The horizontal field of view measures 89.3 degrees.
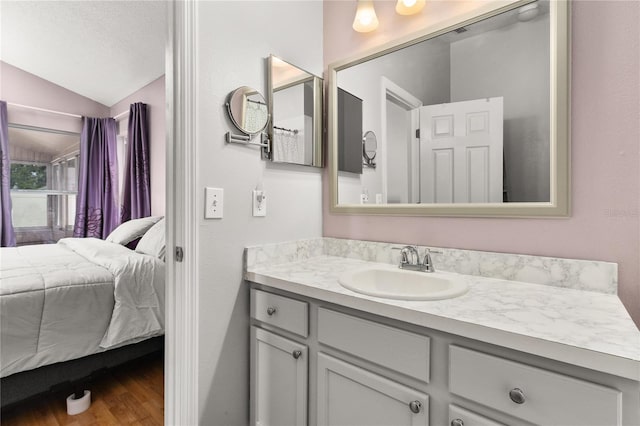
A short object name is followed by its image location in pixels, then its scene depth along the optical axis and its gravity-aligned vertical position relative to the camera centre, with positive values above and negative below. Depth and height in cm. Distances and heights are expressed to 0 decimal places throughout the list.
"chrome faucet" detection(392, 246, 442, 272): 130 -21
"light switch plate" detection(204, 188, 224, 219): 120 +3
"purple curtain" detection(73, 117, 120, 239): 390 +35
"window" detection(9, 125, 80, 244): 372 +33
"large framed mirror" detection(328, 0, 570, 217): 111 +38
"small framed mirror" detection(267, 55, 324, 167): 144 +46
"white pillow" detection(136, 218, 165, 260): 223 -24
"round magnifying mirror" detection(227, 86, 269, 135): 127 +41
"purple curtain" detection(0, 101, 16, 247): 342 +20
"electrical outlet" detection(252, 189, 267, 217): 137 +3
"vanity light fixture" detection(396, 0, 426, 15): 139 +88
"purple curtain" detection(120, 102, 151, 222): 346 +52
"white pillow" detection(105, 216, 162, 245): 280 -18
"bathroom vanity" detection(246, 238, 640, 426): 66 -37
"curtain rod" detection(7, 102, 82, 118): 363 +117
